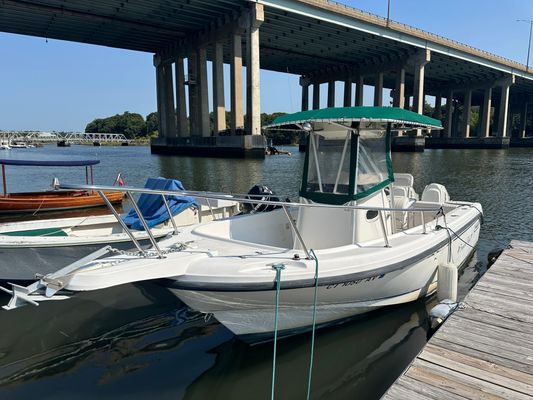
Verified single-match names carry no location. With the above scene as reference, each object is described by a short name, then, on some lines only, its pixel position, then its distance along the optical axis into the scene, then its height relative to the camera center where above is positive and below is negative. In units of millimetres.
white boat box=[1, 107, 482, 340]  3947 -1294
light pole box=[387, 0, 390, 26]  49366 +16923
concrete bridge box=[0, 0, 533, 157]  39594 +12692
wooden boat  12656 -1913
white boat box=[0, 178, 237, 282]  6121 -1619
